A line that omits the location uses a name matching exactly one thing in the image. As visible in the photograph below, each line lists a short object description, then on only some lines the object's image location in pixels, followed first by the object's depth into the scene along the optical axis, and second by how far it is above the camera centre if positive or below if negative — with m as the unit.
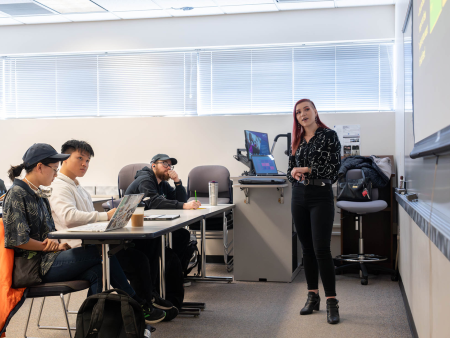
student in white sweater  2.46 -0.26
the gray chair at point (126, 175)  4.94 -0.13
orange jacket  1.96 -0.58
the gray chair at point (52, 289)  2.09 -0.60
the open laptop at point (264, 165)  4.07 -0.02
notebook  2.63 -0.33
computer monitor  4.06 +0.19
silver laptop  2.11 -0.26
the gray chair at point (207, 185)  4.61 -0.24
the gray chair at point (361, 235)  4.02 -0.69
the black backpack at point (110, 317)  1.98 -0.70
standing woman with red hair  2.83 -0.22
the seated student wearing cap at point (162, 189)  3.40 -0.21
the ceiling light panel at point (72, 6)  4.80 +1.77
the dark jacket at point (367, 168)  4.25 -0.05
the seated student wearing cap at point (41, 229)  2.06 -0.31
